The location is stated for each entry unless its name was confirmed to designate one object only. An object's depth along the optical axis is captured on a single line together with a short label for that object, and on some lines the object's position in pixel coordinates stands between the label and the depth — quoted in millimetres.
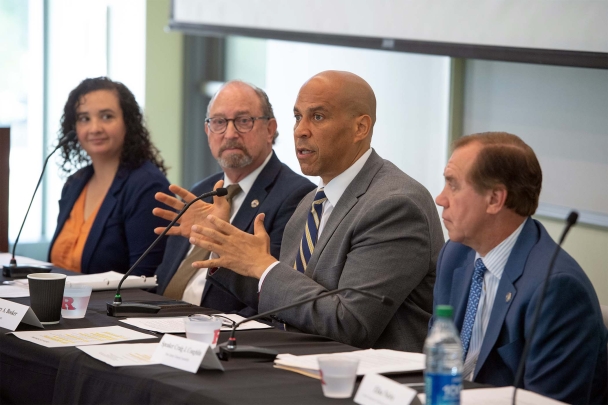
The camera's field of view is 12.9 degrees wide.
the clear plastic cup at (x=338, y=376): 5662
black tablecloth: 5682
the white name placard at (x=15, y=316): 6035
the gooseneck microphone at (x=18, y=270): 6684
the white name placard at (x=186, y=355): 5768
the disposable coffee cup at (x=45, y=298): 6095
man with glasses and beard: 6654
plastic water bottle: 5157
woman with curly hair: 7085
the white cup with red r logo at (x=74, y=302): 6151
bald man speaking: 6190
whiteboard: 6785
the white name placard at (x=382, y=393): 5295
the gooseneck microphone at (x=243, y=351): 5848
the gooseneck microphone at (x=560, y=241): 5515
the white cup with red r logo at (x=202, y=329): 5887
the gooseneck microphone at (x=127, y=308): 6189
